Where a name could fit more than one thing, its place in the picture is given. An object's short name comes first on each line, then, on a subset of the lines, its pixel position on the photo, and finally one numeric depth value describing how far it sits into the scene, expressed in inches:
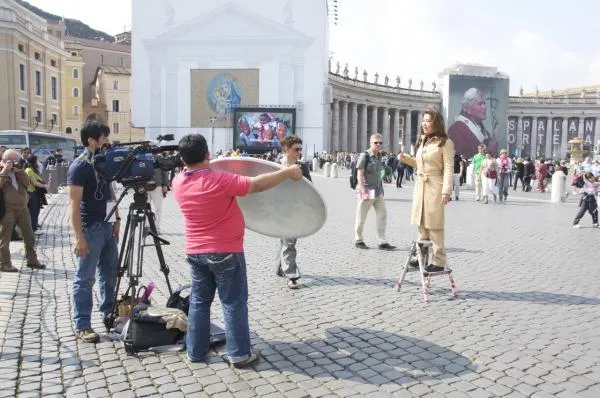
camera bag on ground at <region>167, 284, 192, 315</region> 192.5
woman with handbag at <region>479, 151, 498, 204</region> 749.3
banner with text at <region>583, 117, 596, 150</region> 3481.8
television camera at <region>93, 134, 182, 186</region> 179.8
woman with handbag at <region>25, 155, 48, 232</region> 418.7
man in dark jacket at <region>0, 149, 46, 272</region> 291.9
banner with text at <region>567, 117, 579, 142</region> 3535.9
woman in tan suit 249.8
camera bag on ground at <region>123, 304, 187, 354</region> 175.9
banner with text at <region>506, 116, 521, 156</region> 3454.7
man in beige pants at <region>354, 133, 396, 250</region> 368.8
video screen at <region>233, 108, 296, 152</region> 1817.2
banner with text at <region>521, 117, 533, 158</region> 3469.5
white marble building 1915.6
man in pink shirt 157.0
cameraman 179.6
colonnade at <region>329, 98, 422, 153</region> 2716.5
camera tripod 189.6
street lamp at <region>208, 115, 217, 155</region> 1950.3
